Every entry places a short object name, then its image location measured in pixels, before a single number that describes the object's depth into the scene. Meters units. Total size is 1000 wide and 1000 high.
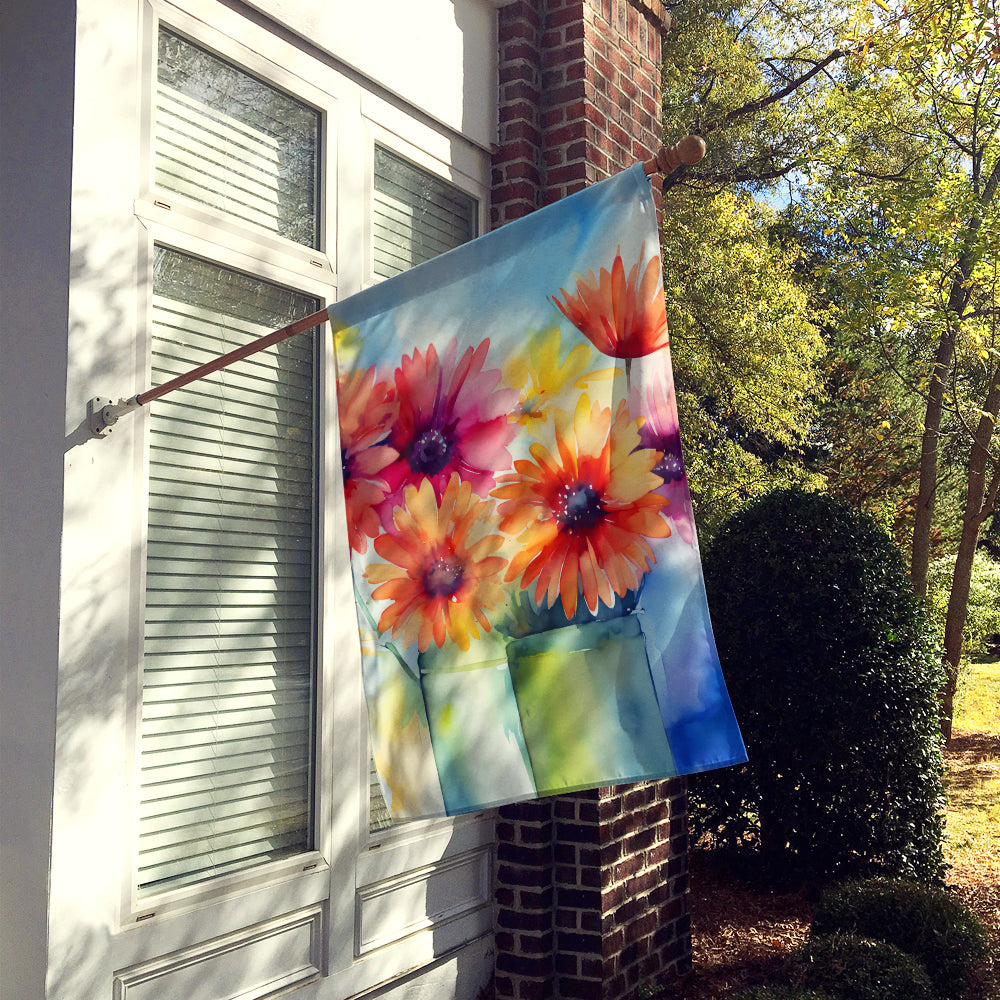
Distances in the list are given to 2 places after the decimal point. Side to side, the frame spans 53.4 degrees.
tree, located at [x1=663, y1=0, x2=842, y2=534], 11.80
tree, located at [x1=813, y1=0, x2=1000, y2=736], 7.81
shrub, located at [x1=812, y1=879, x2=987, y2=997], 4.32
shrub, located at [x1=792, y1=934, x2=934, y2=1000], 3.89
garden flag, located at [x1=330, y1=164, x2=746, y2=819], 2.13
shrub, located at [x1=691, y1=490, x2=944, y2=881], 5.67
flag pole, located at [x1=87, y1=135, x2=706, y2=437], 2.42
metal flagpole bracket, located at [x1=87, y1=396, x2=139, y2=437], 2.73
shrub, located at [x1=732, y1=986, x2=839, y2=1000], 3.69
